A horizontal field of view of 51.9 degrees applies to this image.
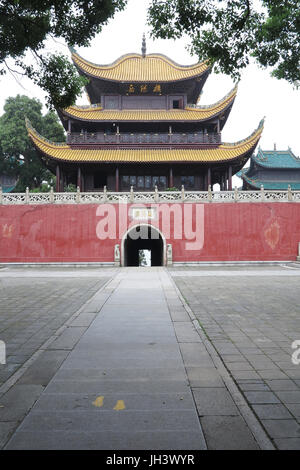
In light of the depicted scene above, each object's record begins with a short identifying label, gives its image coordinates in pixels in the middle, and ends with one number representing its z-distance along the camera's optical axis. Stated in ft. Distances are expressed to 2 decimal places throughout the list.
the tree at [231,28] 18.62
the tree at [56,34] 18.38
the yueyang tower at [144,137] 60.90
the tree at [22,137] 82.86
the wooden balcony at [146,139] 63.57
